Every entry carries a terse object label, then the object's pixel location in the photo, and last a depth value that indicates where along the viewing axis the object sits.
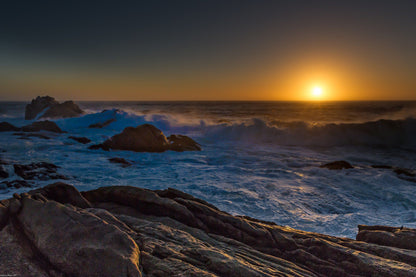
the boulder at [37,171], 9.22
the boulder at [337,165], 12.29
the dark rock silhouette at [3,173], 8.75
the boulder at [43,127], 20.98
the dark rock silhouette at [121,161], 12.45
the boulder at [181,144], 16.69
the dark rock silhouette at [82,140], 17.88
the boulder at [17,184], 8.13
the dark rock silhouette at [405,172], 10.99
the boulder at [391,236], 3.84
